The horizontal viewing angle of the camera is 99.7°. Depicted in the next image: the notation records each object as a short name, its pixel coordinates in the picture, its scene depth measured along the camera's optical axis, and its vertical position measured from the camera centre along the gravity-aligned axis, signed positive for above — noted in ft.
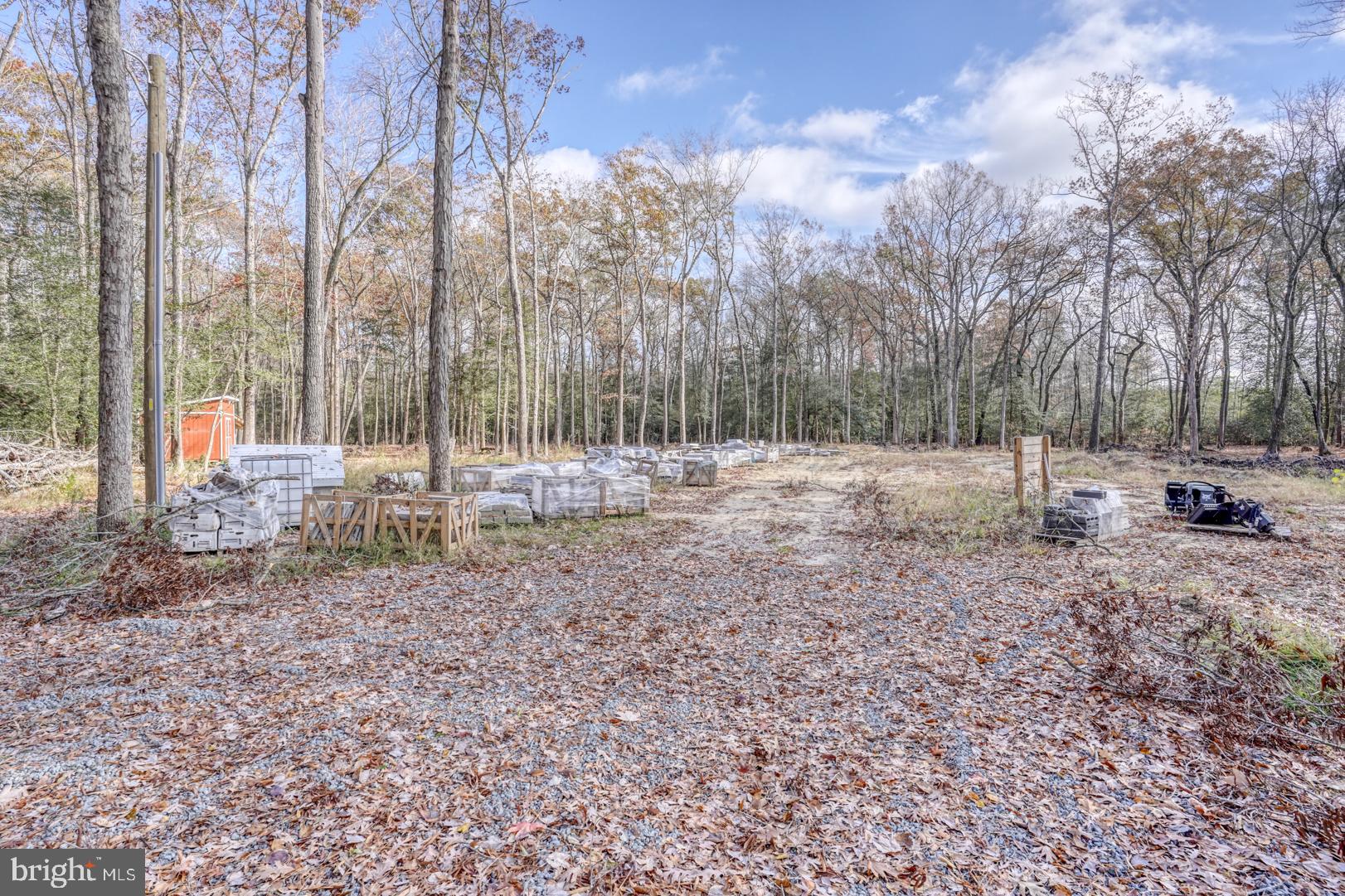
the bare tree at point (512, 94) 46.03 +30.06
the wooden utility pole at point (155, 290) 20.30 +5.31
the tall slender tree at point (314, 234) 30.86 +12.00
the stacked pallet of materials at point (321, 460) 25.44 -1.16
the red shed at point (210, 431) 55.21 +0.43
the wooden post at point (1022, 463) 30.17 -1.62
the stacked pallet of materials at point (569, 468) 36.89 -2.30
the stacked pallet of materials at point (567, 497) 30.86 -3.45
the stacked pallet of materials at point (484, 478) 34.50 -2.62
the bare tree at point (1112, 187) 65.31 +30.01
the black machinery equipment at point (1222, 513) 25.16 -3.65
